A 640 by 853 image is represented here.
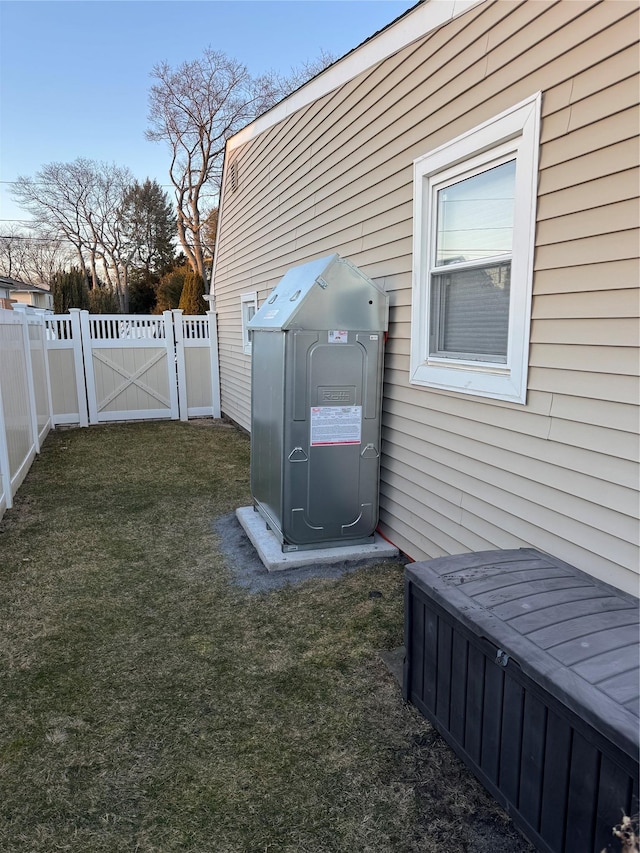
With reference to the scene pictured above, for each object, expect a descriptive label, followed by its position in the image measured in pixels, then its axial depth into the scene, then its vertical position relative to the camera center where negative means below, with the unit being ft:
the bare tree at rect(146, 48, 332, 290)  74.69 +31.58
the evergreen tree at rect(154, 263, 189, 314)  85.87 +7.04
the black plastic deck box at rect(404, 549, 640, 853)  4.41 -3.43
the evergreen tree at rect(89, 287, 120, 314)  82.53 +4.94
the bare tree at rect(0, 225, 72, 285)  98.07 +14.73
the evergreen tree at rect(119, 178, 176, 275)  98.43 +19.86
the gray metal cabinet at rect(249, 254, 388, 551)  11.91 -1.60
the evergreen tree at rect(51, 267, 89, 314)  76.74 +5.95
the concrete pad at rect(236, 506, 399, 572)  12.58 -5.31
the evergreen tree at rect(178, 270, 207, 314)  72.69 +5.25
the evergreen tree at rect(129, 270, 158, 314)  100.12 +7.68
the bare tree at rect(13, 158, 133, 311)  92.73 +22.20
